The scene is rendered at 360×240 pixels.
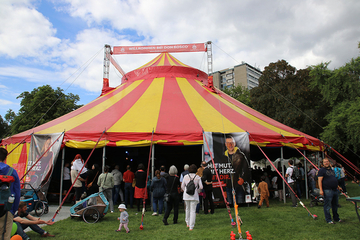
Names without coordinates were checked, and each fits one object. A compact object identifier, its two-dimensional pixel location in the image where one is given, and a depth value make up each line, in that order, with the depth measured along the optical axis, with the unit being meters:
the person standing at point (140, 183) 5.98
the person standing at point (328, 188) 4.59
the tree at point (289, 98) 16.67
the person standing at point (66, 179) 7.41
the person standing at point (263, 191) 6.62
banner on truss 11.52
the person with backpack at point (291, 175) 6.71
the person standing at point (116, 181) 6.71
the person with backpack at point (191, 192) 4.42
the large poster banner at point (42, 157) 6.56
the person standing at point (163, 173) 5.89
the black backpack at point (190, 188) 4.39
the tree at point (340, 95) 14.08
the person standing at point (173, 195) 4.80
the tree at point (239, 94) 26.66
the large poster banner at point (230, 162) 6.48
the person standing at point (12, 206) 2.71
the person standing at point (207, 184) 5.60
